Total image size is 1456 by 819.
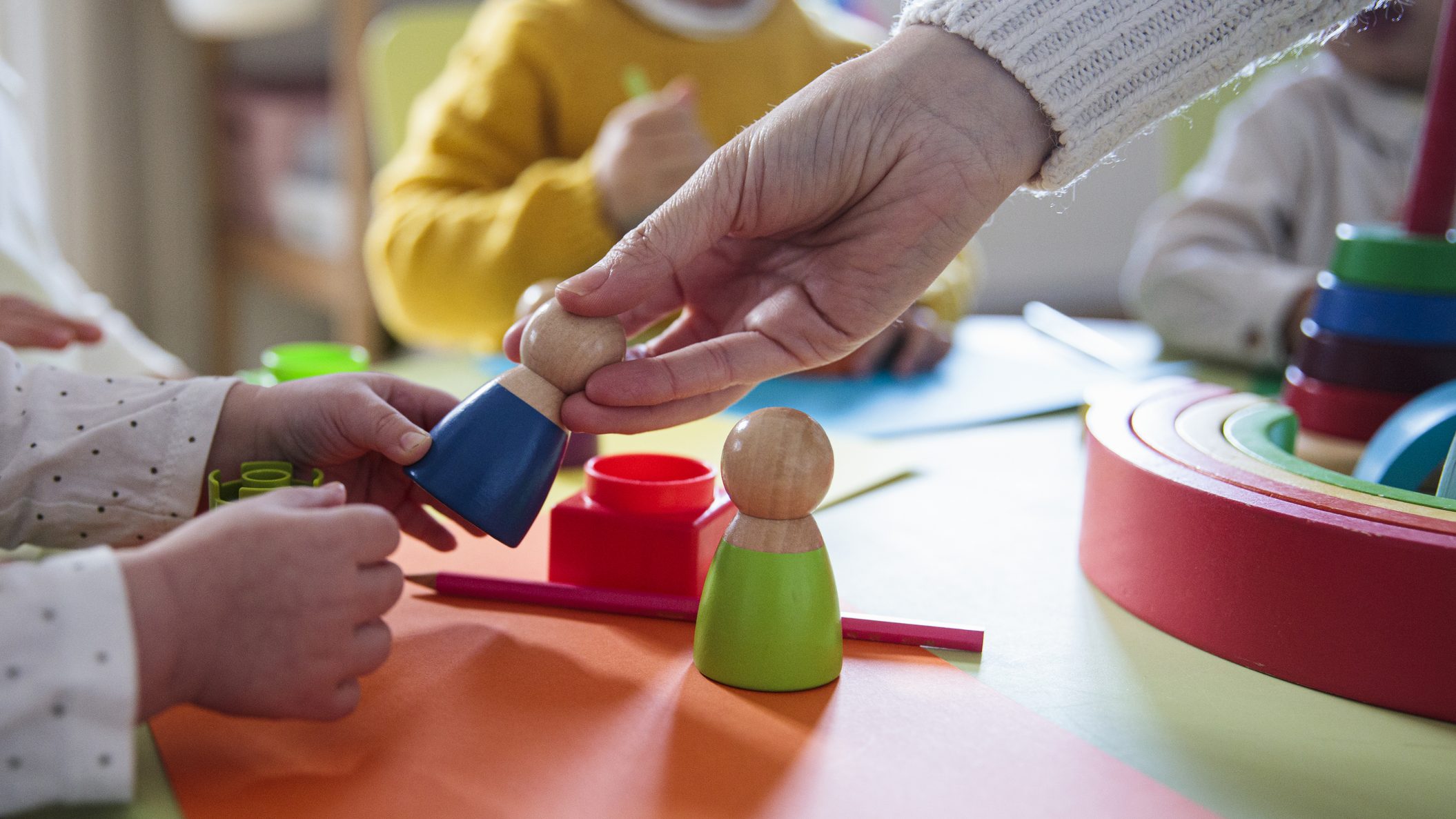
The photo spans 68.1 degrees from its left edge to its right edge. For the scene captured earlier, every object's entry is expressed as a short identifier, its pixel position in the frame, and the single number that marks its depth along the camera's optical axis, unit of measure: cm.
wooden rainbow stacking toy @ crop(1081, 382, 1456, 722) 44
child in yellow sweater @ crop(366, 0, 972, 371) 111
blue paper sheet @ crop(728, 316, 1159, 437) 92
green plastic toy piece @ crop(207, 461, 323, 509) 47
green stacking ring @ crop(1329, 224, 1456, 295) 71
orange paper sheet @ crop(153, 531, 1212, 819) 36
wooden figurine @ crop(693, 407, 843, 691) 44
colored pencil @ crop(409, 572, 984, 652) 50
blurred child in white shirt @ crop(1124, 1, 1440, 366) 129
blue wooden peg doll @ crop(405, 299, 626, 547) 46
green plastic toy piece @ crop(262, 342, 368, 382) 72
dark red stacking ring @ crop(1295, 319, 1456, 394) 72
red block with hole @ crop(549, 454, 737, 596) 52
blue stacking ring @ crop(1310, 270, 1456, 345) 72
